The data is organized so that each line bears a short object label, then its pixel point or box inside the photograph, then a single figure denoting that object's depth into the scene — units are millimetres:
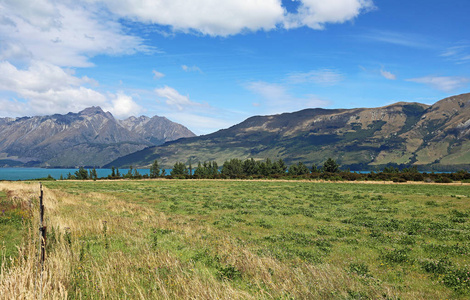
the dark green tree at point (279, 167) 149750
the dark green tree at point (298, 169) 147475
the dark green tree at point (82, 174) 168875
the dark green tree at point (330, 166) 116188
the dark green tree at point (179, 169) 178425
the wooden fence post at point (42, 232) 8578
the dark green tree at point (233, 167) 169000
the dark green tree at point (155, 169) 186588
